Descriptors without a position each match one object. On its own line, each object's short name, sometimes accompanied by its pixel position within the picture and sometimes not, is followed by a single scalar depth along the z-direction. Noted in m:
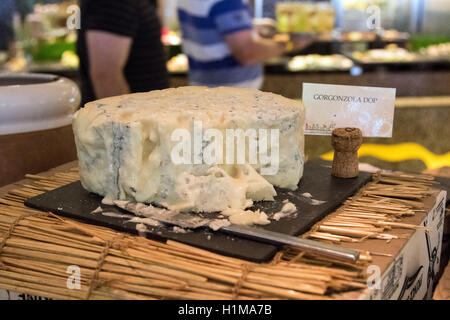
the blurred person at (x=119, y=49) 2.03
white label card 1.16
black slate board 0.85
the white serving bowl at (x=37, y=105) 1.29
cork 1.13
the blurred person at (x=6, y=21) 3.62
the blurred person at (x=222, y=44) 2.20
